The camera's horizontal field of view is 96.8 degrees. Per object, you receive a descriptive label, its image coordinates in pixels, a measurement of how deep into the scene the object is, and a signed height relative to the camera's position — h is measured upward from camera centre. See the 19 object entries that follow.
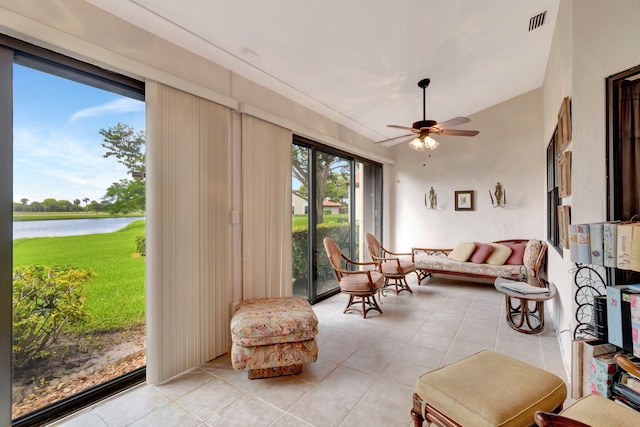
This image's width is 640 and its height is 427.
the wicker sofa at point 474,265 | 4.16 -0.90
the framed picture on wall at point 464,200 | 5.57 +0.23
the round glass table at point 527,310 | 2.95 -1.11
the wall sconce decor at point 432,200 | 5.93 +0.25
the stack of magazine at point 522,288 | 2.99 -0.84
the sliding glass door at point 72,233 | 1.77 -0.13
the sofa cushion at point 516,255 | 4.84 -0.75
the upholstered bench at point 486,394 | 1.25 -0.87
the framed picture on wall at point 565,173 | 2.28 +0.32
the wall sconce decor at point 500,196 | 5.25 +0.28
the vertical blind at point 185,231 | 2.21 -0.14
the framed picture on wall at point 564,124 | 2.21 +0.72
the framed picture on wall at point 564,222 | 2.31 -0.10
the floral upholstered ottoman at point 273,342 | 2.20 -1.02
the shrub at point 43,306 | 1.75 -0.60
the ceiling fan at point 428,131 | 3.36 +0.98
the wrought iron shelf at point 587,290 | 1.90 -0.56
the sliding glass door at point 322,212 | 3.95 +0.01
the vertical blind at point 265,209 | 2.94 +0.05
